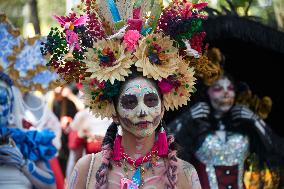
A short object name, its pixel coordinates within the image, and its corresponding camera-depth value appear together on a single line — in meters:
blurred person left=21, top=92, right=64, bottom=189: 10.06
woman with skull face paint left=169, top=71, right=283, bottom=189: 9.52
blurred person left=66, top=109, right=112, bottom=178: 10.39
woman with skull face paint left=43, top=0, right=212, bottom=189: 5.91
